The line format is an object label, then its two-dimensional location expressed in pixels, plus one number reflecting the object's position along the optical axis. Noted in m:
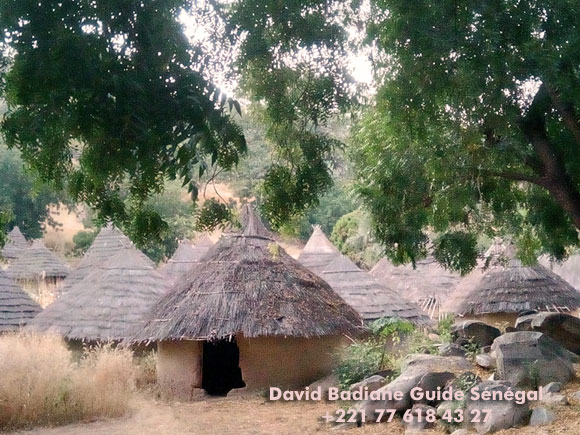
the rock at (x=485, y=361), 8.76
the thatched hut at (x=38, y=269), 24.45
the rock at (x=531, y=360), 7.70
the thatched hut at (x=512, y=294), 15.50
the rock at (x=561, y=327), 9.72
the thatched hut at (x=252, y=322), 10.80
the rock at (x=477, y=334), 10.19
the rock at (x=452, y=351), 9.55
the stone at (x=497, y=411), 6.72
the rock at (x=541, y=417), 6.59
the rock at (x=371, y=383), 9.06
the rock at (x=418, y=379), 7.89
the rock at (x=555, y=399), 7.03
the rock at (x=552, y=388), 7.42
